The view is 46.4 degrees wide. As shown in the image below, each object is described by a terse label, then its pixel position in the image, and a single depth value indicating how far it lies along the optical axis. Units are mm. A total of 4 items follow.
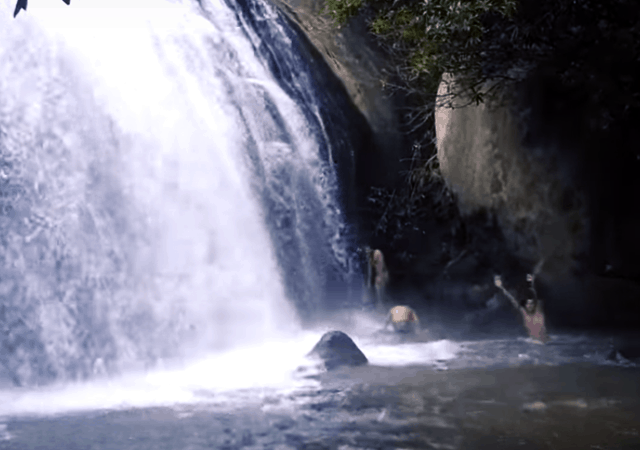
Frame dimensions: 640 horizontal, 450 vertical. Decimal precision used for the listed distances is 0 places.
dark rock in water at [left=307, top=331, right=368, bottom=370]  8594
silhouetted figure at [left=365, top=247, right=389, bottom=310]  12281
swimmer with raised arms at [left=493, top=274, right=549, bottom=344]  9992
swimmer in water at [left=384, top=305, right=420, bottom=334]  11414
